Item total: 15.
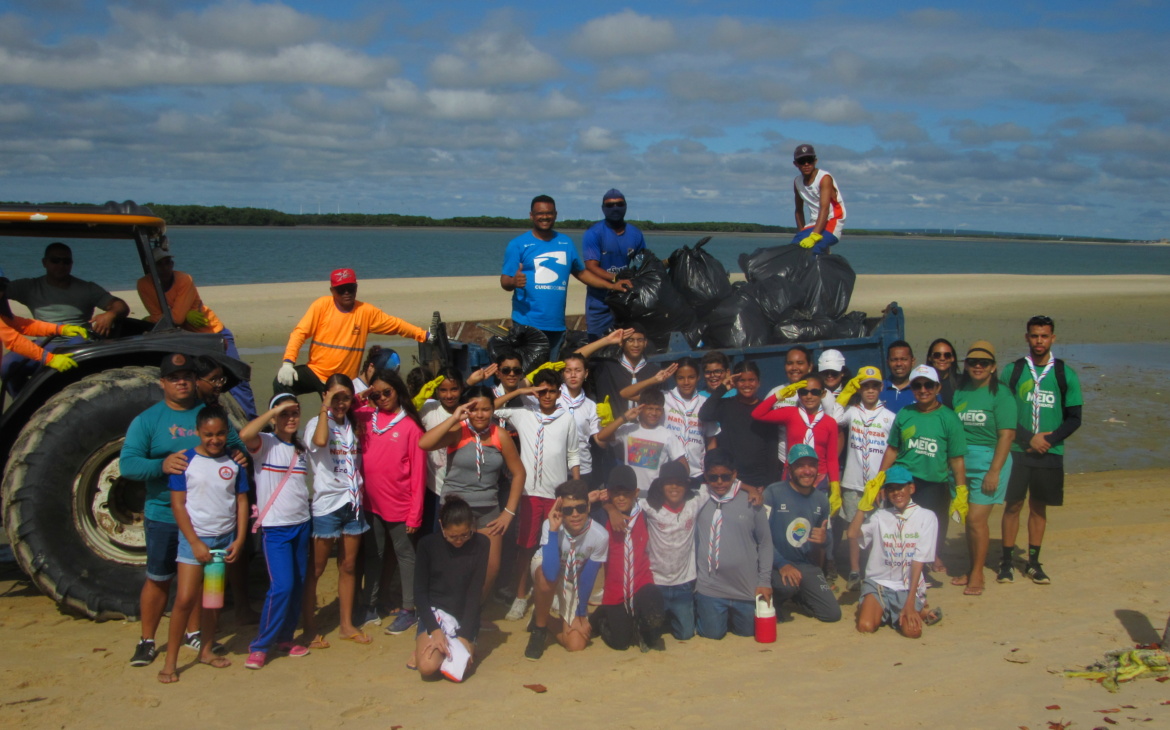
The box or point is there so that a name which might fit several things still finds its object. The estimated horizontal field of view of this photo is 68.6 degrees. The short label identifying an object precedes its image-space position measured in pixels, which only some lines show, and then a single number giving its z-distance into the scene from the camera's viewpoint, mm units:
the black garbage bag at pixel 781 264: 7078
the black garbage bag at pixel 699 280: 6801
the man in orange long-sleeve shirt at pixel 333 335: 5293
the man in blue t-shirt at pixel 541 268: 6301
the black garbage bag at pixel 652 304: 6465
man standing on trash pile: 7535
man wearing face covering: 6680
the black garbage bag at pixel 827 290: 6957
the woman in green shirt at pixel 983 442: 5250
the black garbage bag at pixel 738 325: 6473
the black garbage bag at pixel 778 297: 6766
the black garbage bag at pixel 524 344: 6191
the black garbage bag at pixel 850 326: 6609
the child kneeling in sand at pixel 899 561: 4727
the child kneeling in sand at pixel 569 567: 4496
